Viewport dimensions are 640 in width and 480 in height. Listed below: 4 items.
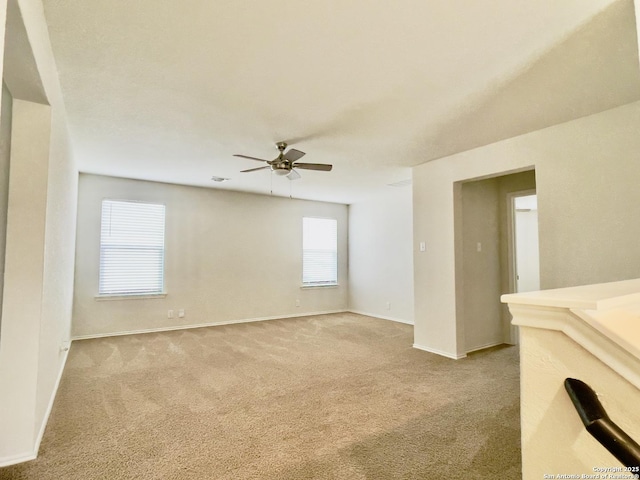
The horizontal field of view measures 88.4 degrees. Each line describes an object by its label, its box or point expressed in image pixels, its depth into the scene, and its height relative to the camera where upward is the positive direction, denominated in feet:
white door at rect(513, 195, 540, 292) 22.75 +0.50
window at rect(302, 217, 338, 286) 22.91 +0.20
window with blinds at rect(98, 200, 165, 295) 16.39 +0.29
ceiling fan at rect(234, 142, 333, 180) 10.99 +3.09
